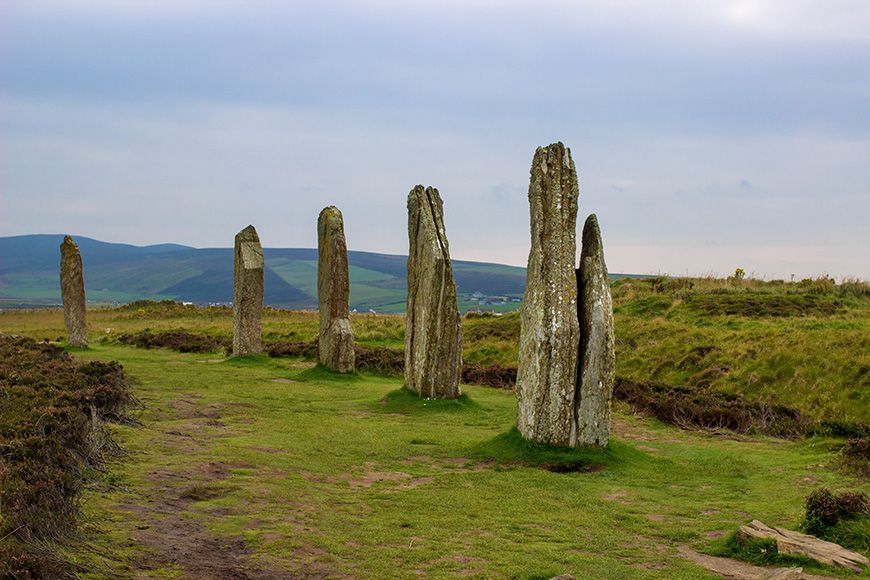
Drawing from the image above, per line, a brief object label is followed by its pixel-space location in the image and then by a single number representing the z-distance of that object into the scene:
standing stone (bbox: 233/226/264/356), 30.34
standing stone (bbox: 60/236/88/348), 33.41
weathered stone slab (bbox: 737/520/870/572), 9.19
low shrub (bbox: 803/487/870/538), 10.30
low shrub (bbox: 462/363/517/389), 26.42
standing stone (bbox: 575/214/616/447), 15.36
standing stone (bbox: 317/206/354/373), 26.70
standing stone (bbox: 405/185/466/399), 21.27
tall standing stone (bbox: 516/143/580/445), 15.28
